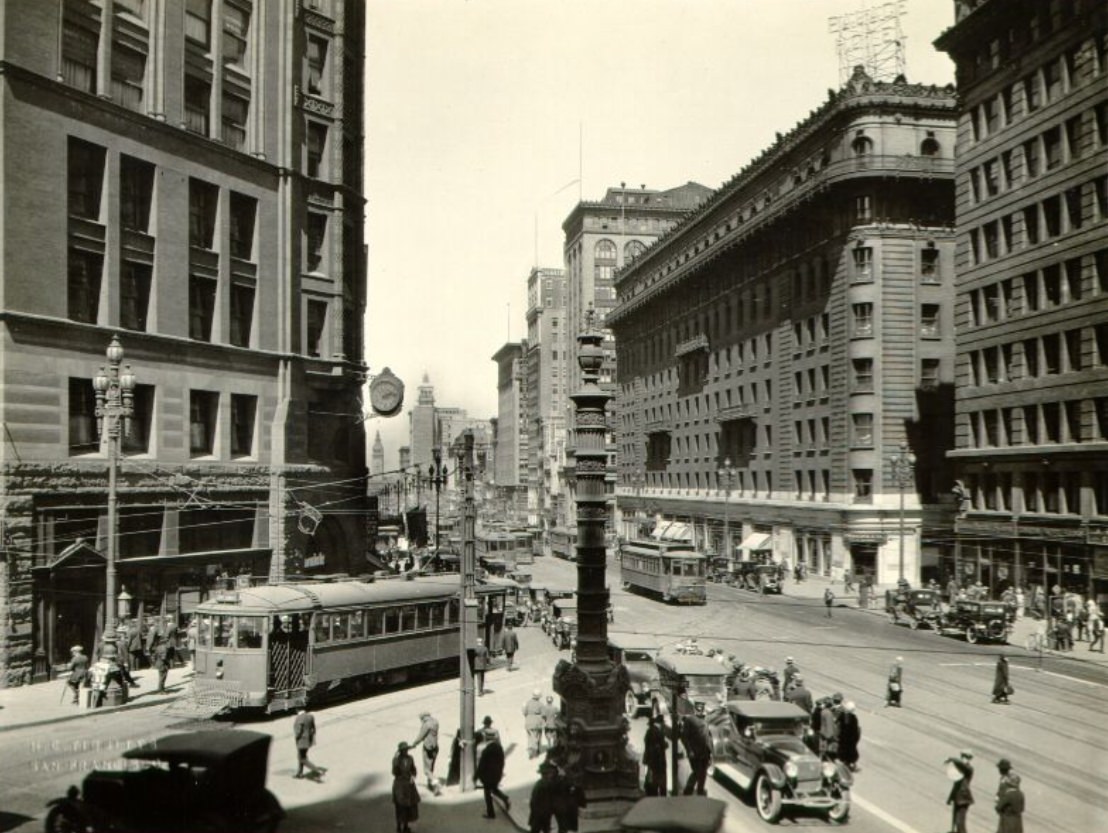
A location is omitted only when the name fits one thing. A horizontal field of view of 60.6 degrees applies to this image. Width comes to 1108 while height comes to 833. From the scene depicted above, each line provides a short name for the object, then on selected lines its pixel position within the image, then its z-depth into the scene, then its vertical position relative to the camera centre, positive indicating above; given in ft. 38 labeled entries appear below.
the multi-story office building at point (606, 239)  452.35 +123.02
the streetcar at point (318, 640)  75.15 -12.21
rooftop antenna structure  174.40 +87.15
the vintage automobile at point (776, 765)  53.42 -16.00
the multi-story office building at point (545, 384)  522.88 +66.52
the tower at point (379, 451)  589.48 +30.44
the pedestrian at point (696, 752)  56.34 -15.31
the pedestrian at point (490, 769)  53.31 -15.32
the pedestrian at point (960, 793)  49.42 -15.67
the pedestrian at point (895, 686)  80.12 -16.37
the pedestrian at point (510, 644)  100.37 -15.64
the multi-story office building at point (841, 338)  180.55 +32.25
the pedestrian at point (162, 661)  83.96 -14.30
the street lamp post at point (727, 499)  208.54 -1.23
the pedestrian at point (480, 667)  88.38 -16.24
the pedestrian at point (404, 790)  49.16 -15.13
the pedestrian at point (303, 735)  58.54 -14.59
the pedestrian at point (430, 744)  58.08 -15.12
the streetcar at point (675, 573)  151.12 -12.69
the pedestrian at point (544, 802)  46.70 -15.10
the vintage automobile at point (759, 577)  171.53 -15.58
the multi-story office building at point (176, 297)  88.28 +22.58
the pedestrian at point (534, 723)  67.26 -16.05
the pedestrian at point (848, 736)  61.77 -15.84
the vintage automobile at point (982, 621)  116.78 -16.13
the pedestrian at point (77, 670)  78.48 -14.08
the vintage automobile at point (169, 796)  45.29 -14.23
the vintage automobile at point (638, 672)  80.89 -15.67
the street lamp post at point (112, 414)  77.00 +7.11
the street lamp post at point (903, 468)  150.71 +4.15
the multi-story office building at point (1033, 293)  124.36 +28.98
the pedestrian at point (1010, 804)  45.98 -15.18
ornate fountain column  55.11 -11.36
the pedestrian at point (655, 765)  57.00 -16.24
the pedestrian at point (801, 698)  68.23 -14.72
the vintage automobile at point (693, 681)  73.10 -14.71
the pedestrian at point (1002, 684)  82.28 -16.75
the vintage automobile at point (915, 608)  128.98 -16.35
